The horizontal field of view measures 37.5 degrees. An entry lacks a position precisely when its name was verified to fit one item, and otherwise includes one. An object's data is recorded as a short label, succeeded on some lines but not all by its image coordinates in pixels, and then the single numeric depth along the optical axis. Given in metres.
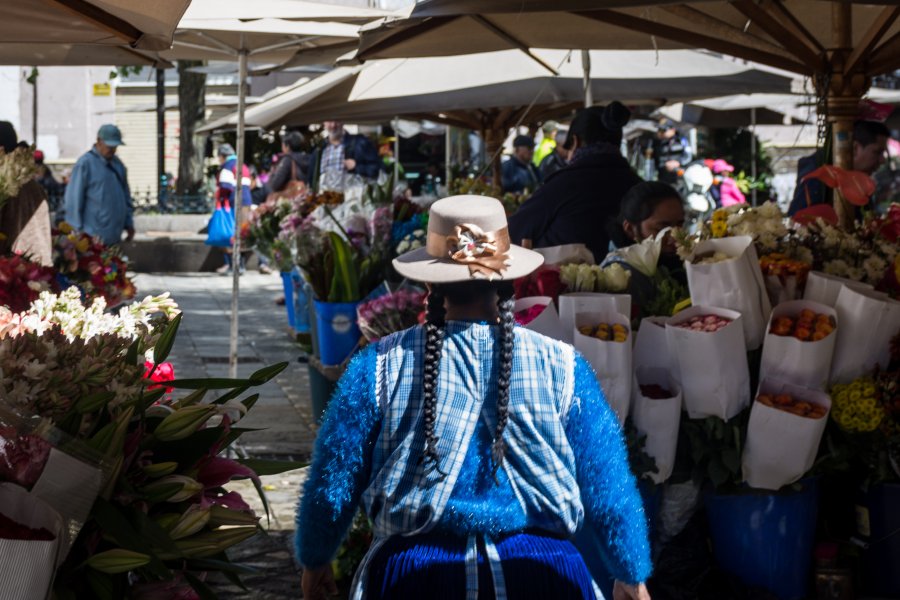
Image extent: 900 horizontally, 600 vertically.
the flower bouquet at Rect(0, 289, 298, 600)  2.45
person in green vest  18.12
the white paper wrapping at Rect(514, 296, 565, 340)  4.75
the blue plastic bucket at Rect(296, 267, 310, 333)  9.80
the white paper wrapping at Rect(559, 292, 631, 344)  4.85
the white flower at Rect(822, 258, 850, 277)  5.27
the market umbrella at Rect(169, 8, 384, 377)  6.34
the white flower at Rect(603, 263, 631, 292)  5.08
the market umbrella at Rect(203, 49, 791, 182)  9.63
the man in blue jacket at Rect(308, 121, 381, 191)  13.51
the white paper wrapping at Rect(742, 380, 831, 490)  4.66
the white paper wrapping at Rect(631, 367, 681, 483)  4.70
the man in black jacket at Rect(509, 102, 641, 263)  6.58
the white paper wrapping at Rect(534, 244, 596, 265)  5.45
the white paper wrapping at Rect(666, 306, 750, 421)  4.66
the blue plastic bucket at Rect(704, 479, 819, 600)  4.89
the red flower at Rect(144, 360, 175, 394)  3.11
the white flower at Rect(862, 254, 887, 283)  5.24
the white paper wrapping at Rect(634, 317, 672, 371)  4.85
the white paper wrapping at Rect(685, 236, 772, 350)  4.83
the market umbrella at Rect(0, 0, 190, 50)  3.84
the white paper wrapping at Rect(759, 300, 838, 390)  4.70
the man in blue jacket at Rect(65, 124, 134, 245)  12.99
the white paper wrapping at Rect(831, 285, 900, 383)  4.81
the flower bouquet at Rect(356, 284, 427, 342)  6.20
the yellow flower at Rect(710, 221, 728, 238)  5.28
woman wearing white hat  2.89
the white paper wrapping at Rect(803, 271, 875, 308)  4.96
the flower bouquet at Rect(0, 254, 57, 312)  5.06
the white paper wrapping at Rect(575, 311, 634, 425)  4.62
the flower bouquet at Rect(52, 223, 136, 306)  6.84
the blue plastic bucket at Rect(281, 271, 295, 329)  10.98
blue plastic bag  17.97
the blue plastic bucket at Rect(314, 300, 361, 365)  7.50
